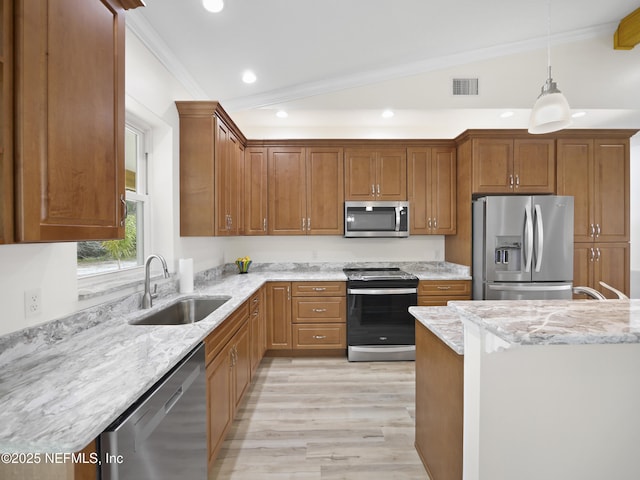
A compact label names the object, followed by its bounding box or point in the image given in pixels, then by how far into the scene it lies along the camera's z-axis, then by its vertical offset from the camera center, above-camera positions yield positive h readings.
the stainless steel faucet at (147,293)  1.97 -0.35
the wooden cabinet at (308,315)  3.48 -0.85
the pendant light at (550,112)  1.79 +0.75
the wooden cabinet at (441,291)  3.46 -0.57
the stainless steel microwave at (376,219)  3.76 +0.26
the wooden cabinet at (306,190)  3.79 +0.61
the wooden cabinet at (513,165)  3.40 +0.83
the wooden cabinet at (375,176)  3.79 +0.78
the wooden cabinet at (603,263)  3.41 -0.26
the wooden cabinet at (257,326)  2.74 -0.84
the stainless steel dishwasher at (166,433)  0.88 -0.67
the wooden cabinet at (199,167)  2.65 +0.63
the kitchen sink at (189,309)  2.21 -0.53
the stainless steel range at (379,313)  3.41 -0.81
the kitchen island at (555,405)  1.05 -0.57
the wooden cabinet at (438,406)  1.33 -0.82
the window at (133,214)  2.11 +0.20
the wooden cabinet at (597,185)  3.41 +0.61
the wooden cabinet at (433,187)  3.79 +0.65
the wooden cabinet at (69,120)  0.90 +0.41
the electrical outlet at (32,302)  1.31 -0.27
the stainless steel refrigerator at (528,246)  3.15 -0.06
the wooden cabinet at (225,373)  1.66 -0.84
